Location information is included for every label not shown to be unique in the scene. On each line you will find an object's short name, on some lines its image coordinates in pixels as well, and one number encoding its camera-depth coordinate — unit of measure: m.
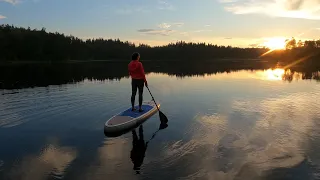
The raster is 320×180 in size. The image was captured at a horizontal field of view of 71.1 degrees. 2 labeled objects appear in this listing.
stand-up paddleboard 8.11
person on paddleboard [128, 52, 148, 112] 9.43
